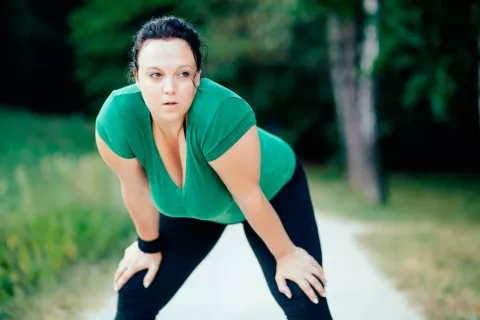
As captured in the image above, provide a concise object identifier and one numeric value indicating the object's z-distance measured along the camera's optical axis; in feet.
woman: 6.33
